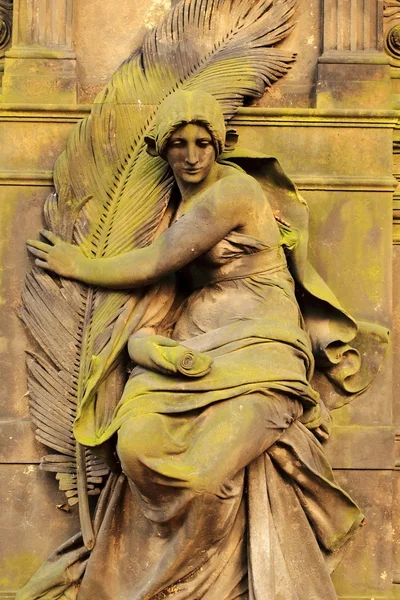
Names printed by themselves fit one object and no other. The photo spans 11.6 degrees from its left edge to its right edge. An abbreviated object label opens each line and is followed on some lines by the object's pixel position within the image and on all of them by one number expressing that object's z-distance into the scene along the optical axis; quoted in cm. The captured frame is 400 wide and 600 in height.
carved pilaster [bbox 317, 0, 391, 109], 1173
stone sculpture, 1062
